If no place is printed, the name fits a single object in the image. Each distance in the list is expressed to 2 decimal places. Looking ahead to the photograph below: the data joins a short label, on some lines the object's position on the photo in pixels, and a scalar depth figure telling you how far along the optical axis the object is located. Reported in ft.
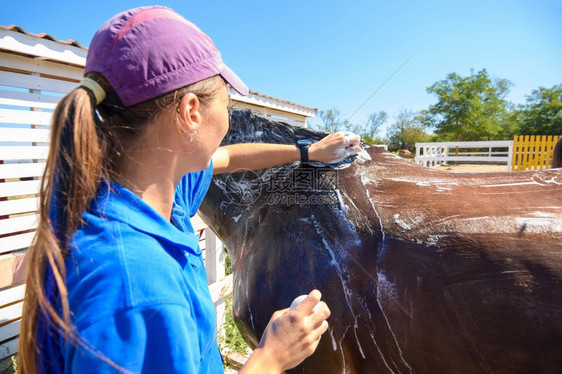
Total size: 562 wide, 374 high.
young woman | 2.08
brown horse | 3.37
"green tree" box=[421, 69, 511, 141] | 90.12
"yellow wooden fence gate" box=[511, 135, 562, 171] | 39.55
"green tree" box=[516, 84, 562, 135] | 88.94
